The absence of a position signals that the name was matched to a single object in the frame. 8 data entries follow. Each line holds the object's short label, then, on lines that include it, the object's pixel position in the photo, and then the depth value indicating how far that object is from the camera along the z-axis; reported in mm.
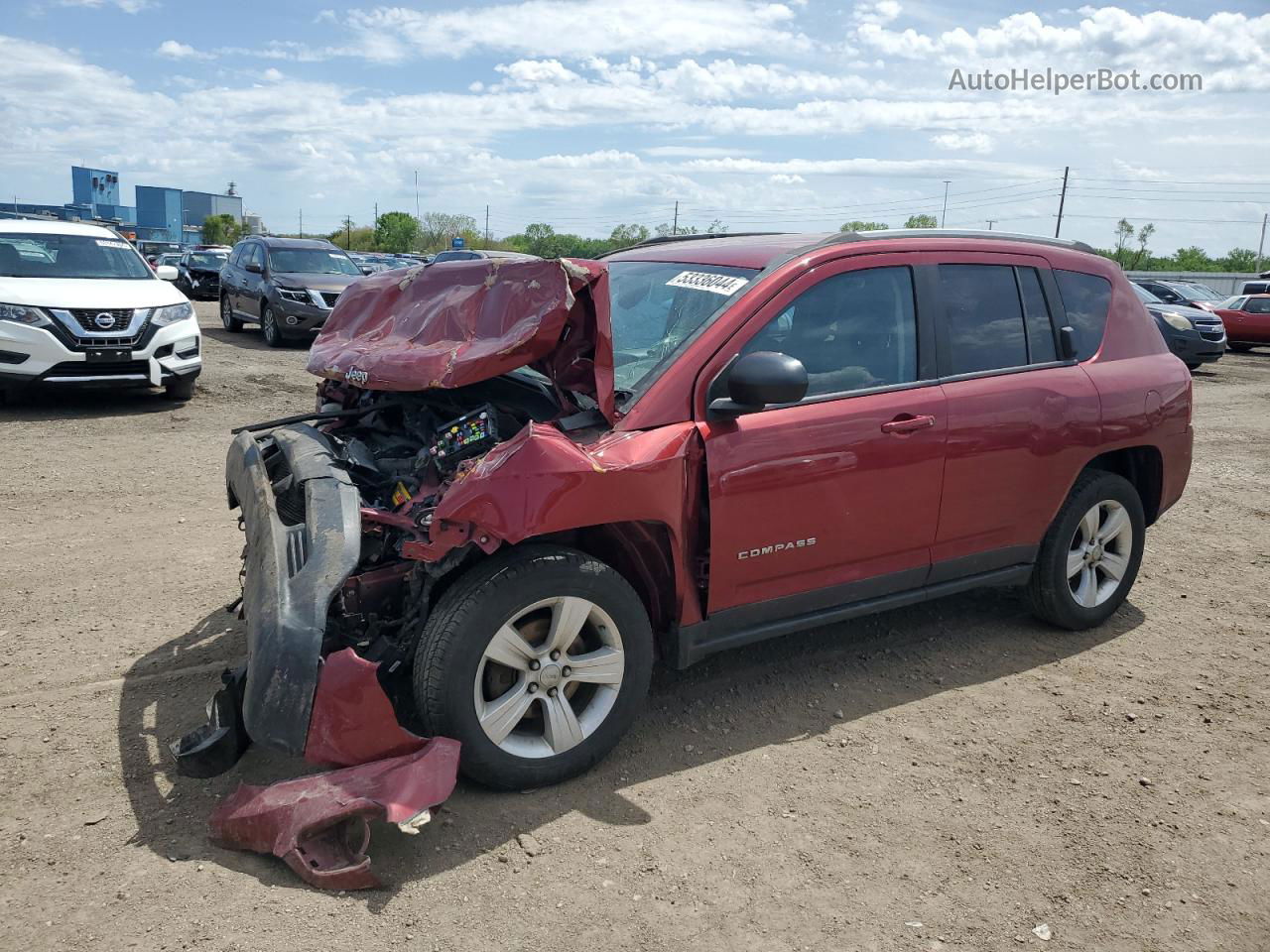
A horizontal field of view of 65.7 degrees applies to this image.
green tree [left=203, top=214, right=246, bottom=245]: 101438
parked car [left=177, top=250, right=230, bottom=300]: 28203
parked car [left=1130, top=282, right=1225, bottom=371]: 18688
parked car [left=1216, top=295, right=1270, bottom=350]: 23875
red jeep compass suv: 3156
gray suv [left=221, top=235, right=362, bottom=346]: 15750
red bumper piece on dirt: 2863
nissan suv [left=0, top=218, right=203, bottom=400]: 9297
